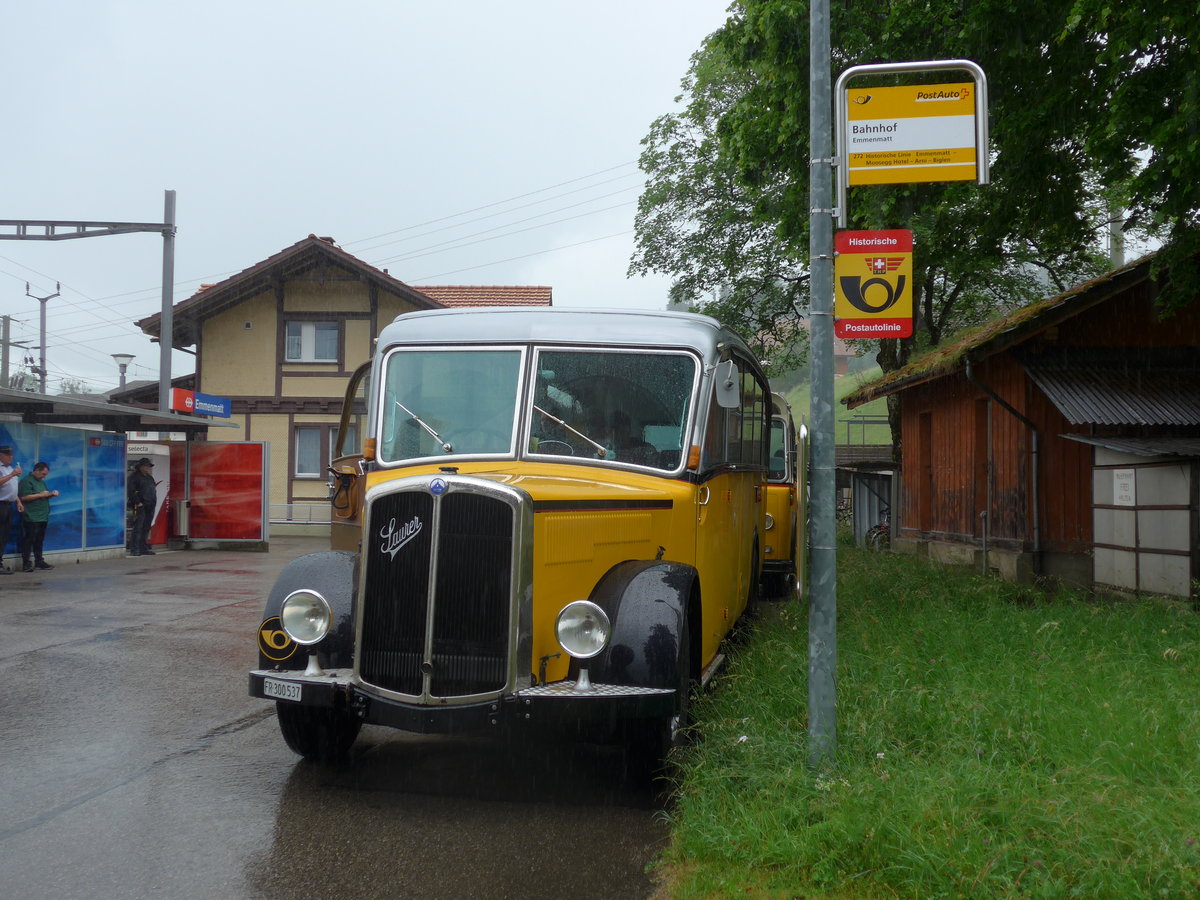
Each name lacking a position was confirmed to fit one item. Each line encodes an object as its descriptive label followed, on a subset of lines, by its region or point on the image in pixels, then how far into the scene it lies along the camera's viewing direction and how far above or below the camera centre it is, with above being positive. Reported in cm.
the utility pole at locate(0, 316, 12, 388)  4230 +434
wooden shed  1102 +66
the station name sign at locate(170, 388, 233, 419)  2255 +149
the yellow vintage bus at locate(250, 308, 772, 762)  534 -32
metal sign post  532 +26
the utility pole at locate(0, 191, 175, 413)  1955 +417
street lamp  3109 +321
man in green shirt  1691 -56
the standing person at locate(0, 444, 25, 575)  1612 -28
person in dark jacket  2070 -55
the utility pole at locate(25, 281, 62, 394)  4003 +496
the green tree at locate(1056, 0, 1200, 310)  945 +339
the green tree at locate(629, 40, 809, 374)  3120 +696
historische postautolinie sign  541 +98
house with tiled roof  3102 +349
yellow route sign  540 +168
